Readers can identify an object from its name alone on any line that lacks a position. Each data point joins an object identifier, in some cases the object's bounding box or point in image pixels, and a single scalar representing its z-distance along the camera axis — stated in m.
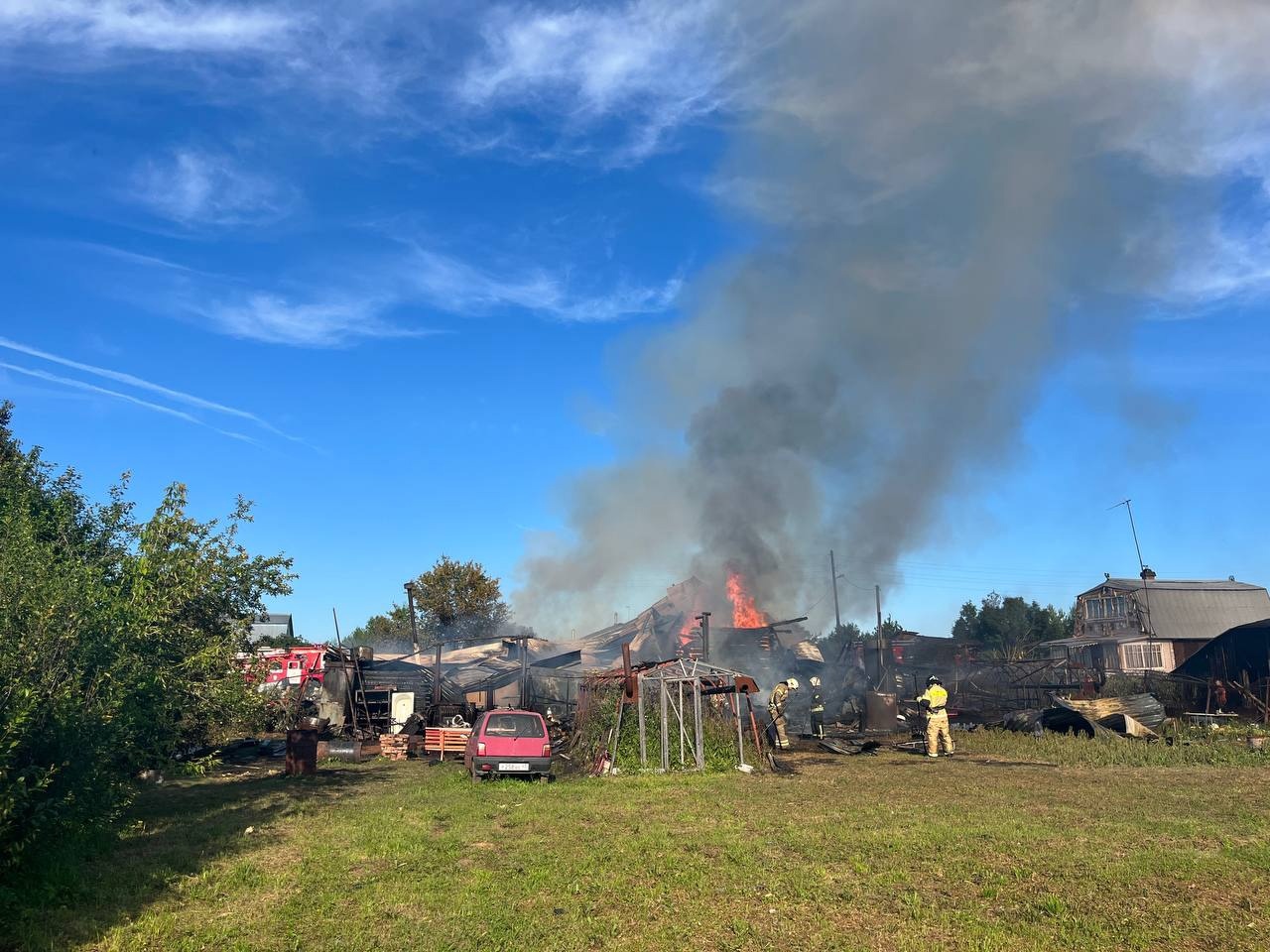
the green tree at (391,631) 57.13
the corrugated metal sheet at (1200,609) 56.50
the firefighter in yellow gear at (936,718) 23.88
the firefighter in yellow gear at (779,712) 25.22
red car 19.91
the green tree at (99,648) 9.74
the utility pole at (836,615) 52.74
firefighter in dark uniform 29.88
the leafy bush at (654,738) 21.27
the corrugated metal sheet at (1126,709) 26.11
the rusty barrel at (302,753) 21.44
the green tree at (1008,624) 82.56
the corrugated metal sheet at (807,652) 47.59
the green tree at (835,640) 55.25
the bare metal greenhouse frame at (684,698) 21.09
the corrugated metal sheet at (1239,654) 35.84
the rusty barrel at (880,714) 31.98
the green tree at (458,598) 66.12
